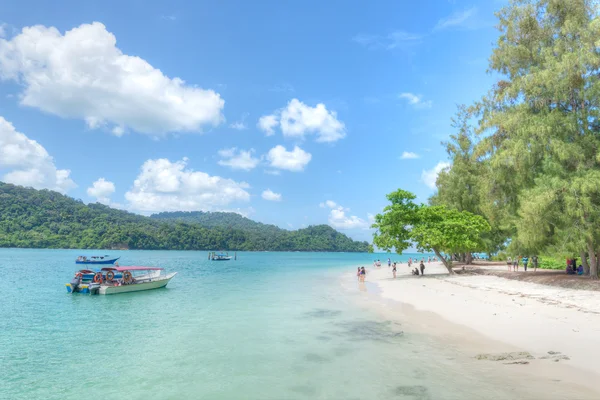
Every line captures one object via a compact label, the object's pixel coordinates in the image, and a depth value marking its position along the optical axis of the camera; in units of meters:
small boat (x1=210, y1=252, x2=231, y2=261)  102.71
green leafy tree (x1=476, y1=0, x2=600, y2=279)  21.52
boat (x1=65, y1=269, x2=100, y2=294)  30.62
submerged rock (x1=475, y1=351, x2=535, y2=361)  10.38
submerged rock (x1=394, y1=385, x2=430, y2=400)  8.28
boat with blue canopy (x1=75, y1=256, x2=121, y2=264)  74.28
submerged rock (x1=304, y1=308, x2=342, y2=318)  19.34
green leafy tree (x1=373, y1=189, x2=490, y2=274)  33.22
